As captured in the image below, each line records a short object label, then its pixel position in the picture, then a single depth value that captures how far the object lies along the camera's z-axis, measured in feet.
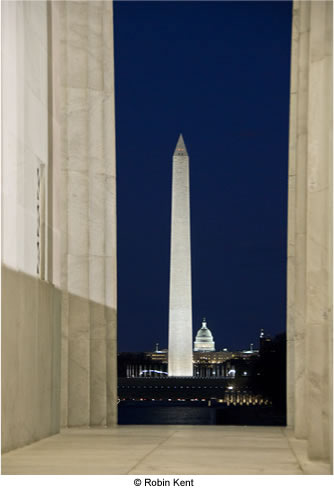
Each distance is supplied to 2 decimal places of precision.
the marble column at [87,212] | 100.89
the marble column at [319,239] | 55.98
